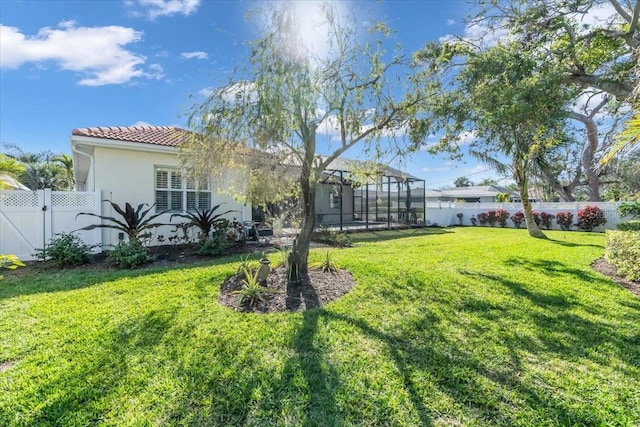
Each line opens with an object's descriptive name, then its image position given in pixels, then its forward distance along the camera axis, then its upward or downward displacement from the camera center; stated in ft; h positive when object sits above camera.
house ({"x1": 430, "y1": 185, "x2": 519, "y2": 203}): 130.82 +7.03
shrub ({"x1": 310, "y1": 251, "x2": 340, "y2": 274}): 21.50 -3.94
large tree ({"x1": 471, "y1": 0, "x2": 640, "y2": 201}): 22.24 +14.37
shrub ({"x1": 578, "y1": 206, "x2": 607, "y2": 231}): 52.11 -1.60
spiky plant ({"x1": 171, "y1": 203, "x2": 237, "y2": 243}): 30.42 -0.93
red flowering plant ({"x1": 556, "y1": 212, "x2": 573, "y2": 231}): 55.36 -2.02
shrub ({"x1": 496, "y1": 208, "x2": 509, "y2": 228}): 63.67 -1.41
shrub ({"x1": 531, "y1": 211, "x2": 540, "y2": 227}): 59.23 -1.49
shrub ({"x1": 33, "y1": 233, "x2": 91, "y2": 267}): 24.52 -3.08
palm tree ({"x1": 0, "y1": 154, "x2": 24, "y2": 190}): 24.97 +4.04
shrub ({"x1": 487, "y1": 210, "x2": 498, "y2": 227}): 64.96 -1.53
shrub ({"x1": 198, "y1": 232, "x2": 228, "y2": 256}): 28.14 -3.14
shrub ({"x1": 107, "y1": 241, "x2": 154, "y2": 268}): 24.21 -3.38
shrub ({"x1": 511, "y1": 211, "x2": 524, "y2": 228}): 61.16 -1.72
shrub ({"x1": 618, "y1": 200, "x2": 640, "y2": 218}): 44.55 -0.09
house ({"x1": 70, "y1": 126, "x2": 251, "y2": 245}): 29.86 +4.75
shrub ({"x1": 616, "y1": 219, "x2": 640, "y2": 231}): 31.19 -1.95
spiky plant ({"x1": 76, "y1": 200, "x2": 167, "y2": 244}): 27.10 -0.98
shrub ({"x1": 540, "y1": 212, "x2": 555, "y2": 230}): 57.93 -1.87
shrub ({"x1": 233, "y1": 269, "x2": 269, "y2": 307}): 16.05 -4.35
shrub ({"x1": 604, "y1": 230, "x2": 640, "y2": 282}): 20.98 -3.47
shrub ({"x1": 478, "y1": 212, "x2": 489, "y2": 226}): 66.44 -1.77
